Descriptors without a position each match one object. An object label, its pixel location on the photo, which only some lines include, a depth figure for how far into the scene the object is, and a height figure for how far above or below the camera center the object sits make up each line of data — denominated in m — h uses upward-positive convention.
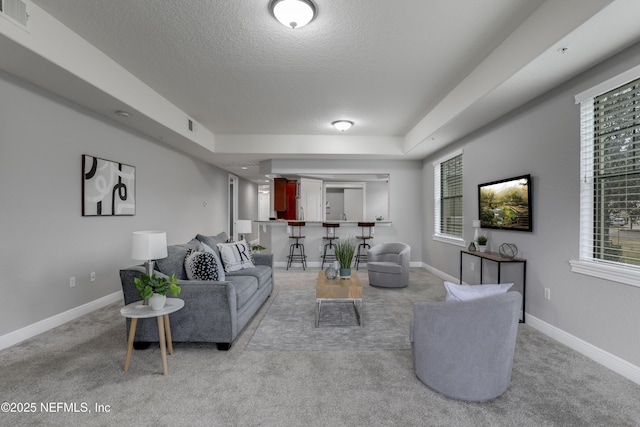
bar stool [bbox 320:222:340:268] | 7.05 -0.59
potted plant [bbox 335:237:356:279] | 3.86 -0.60
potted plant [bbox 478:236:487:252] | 4.26 -0.42
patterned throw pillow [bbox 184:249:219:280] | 3.06 -0.56
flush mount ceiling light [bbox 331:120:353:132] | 5.27 +1.55
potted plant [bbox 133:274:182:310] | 2.37 -0.61
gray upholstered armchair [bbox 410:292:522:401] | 1.94 -0.87
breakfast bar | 7.21 -0.60
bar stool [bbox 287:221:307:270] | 7.03 -0.81
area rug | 2.90 -1.28
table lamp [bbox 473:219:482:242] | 4.38 -0.19
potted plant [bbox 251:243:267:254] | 5.08 -0.61
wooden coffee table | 3.32 -0.90
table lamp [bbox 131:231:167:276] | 2.54 -0.30
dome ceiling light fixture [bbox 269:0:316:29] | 2.34 +1.60
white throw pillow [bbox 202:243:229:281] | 3.21 -0.55
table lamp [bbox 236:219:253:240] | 5.46 -0.26
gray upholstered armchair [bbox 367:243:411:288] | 5.03 -0.99
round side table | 2.33 -0.79
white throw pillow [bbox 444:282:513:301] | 2.11 -0.56
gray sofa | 2.75 -0.94
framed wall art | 3.82 +0.34
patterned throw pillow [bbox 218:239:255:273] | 3.97 -0.59
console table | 3.51 -0.57
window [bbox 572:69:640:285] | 2.40 +0.25
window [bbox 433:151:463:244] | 5.43 +0.27
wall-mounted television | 3.49 +0.11
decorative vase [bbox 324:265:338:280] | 3.77 -0.76
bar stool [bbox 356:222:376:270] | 7.03 -0.61
